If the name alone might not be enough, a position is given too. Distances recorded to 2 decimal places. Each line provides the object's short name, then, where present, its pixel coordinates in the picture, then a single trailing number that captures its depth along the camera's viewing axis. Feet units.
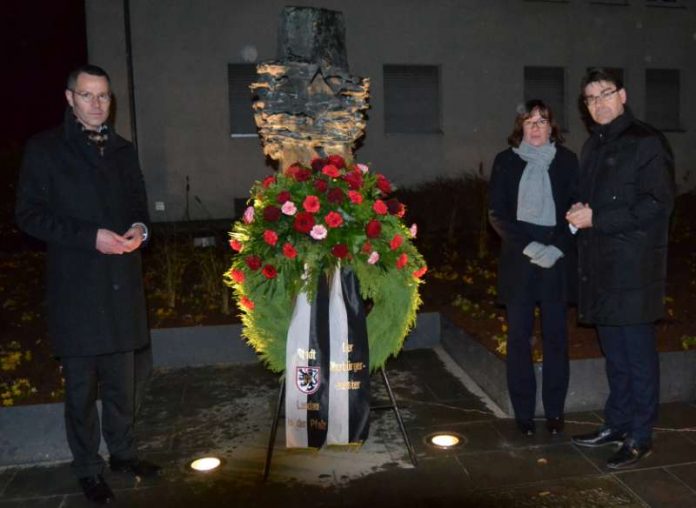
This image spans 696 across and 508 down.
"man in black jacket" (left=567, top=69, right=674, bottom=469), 12.09
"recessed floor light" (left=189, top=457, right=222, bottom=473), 13.17
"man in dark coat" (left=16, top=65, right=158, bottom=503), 11.50
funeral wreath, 12.09
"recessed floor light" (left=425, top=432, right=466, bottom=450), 13.96
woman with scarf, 13.62
